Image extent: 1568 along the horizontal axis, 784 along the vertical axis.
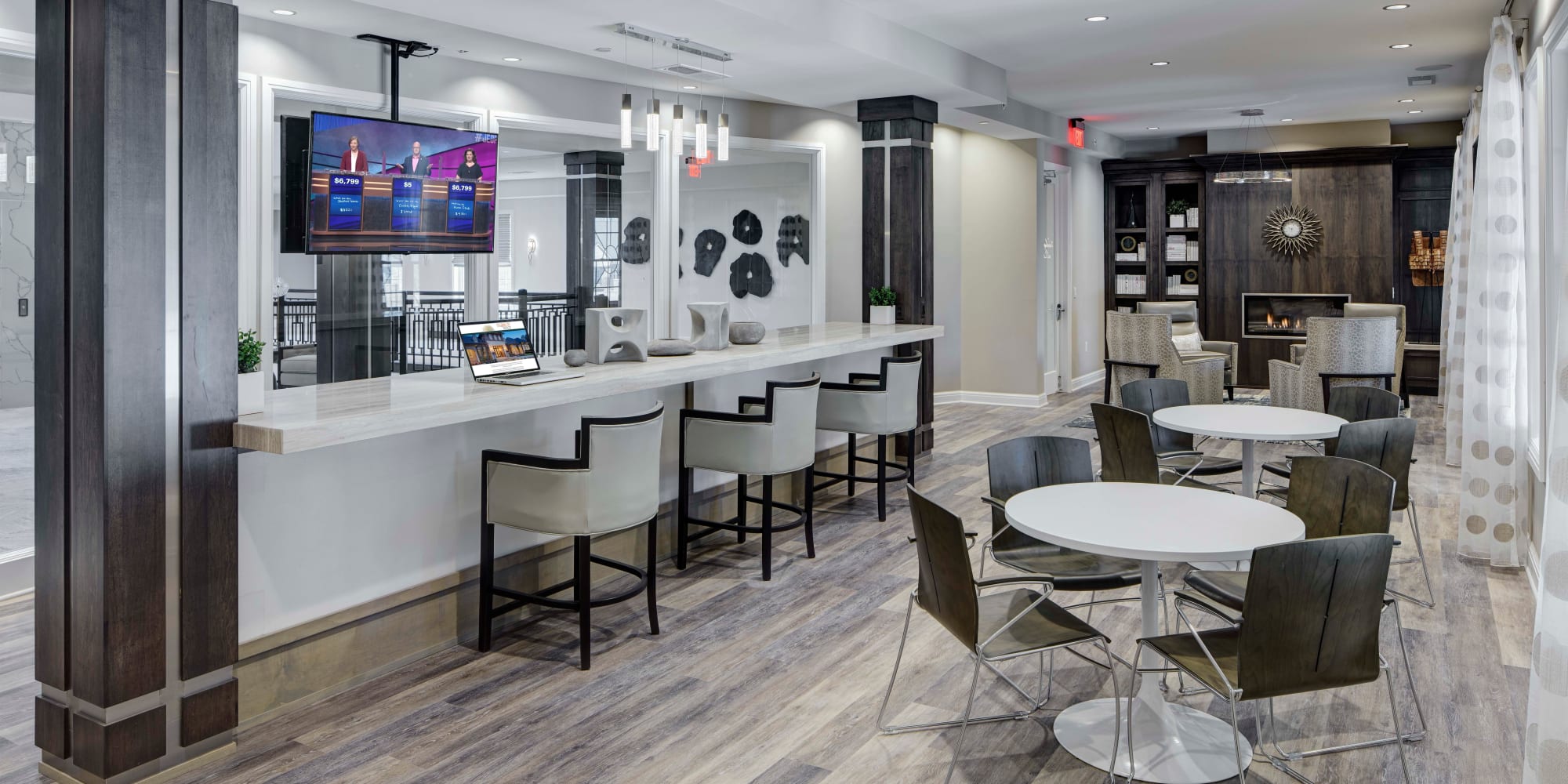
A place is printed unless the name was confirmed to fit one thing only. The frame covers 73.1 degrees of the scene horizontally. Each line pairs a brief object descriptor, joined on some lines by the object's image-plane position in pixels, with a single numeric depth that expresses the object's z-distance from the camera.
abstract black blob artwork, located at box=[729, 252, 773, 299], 8.93
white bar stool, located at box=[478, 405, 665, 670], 3.50
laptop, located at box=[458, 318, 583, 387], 3.73
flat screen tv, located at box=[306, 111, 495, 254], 5.73
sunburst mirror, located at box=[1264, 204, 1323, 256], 11.23
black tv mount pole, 6.12
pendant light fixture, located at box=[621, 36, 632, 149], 5.22
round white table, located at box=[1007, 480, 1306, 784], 2.66
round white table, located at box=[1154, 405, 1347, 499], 4.31
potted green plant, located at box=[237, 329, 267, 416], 2.95
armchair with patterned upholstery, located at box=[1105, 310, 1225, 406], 8.52
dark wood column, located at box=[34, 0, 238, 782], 2.62
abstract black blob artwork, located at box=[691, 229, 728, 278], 8.59
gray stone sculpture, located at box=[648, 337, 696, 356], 4.63
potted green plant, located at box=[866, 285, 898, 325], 7.17
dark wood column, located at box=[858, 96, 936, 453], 7.29
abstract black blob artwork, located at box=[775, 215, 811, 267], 8.93
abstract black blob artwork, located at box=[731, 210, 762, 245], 8.83
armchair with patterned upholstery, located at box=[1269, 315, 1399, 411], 7.63
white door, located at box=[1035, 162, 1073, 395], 10.45
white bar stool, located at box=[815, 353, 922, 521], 5.51
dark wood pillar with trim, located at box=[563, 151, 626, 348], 7.52
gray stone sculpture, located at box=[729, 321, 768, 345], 5.25
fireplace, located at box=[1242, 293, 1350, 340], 11.32
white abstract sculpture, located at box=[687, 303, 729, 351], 4.98
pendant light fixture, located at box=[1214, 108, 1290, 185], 10.38
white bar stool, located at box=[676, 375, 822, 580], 4.52
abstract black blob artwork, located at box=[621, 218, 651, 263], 7.82
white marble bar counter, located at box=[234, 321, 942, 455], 2.85
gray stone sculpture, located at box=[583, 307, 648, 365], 4.27
